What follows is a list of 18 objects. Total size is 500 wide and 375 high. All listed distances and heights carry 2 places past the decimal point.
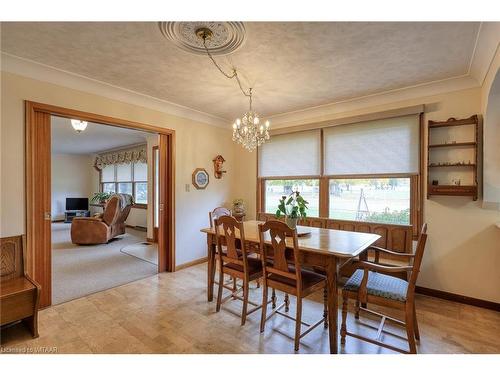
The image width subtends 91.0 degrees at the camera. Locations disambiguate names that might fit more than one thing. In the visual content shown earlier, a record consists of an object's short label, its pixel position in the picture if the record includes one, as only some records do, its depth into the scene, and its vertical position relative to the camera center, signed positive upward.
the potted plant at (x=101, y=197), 7.72 -0.40
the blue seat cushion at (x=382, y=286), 1.85 -0.81
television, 8.59 -0.68
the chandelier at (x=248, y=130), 2.66 +0.60
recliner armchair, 5.30 -0.90
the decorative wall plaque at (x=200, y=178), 4.08 +0.11
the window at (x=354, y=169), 3.12 +0.23
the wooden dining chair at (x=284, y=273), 1.94 -0.75
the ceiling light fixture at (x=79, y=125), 4.00 +0.99
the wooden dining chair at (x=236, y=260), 2.32 -0.77
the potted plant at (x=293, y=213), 2.34 -0.28
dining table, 1.87 -0.52
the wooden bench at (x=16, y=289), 1.98 -0.87
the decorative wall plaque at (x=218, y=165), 4.43 +0.35
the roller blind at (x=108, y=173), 8.31 +0.39
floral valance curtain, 6.79 +0.86
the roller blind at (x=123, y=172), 7.54 +0.40
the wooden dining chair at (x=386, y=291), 1.76 -0.82
